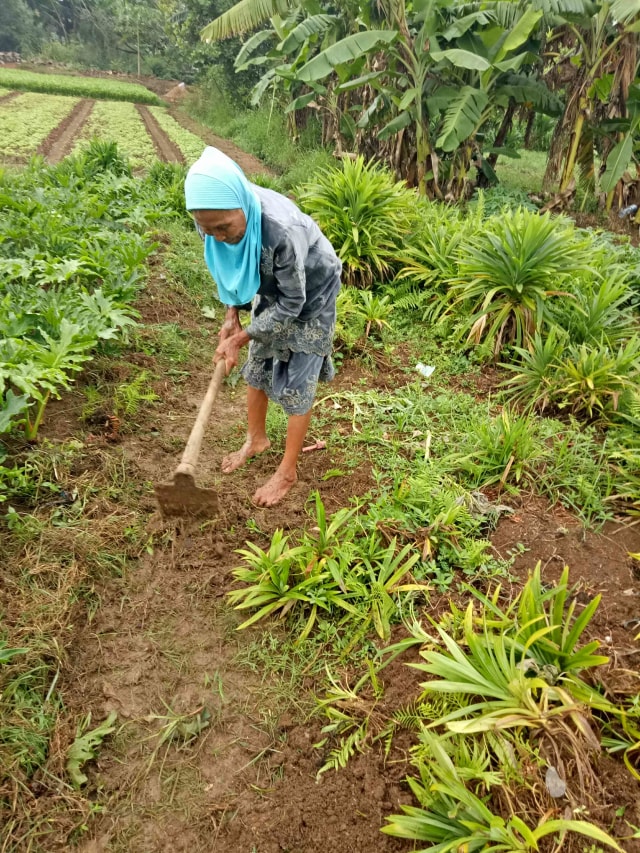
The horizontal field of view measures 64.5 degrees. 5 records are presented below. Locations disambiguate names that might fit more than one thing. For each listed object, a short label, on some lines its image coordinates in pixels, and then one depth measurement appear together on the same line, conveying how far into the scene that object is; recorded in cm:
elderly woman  178
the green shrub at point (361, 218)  460
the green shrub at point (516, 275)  371
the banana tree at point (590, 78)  609
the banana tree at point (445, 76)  562
